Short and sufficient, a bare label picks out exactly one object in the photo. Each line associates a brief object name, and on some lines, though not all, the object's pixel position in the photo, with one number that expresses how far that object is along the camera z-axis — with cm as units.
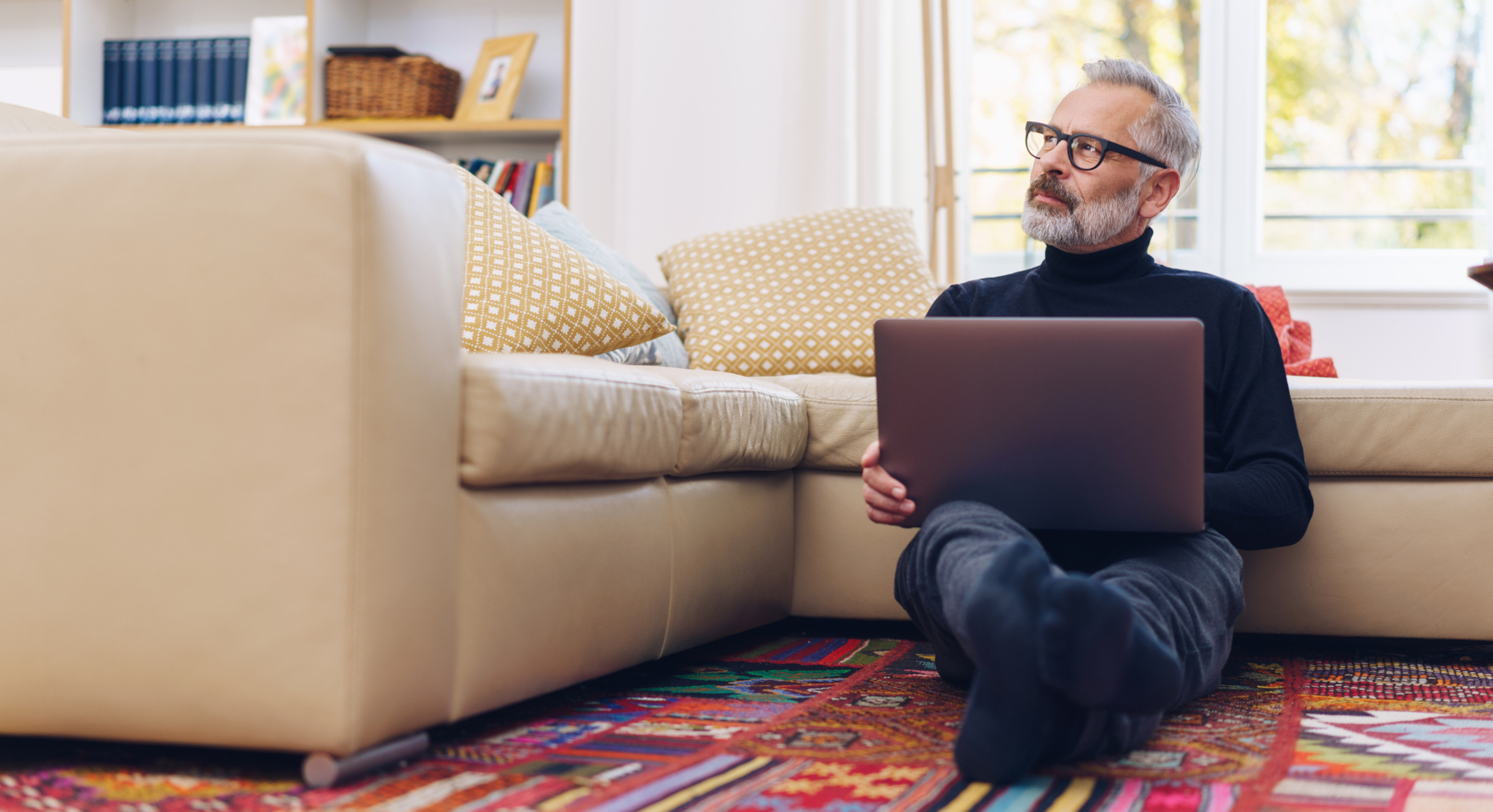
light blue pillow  199
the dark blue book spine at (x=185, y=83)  333
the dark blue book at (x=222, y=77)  331
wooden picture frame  328
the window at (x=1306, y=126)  320
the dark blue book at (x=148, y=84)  335
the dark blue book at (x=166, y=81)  334
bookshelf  326
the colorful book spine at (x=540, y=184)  332
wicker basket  324
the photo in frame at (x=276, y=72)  330
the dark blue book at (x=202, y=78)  332
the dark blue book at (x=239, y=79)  331
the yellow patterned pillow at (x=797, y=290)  217
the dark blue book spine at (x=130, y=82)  335
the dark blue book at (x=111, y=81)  336
